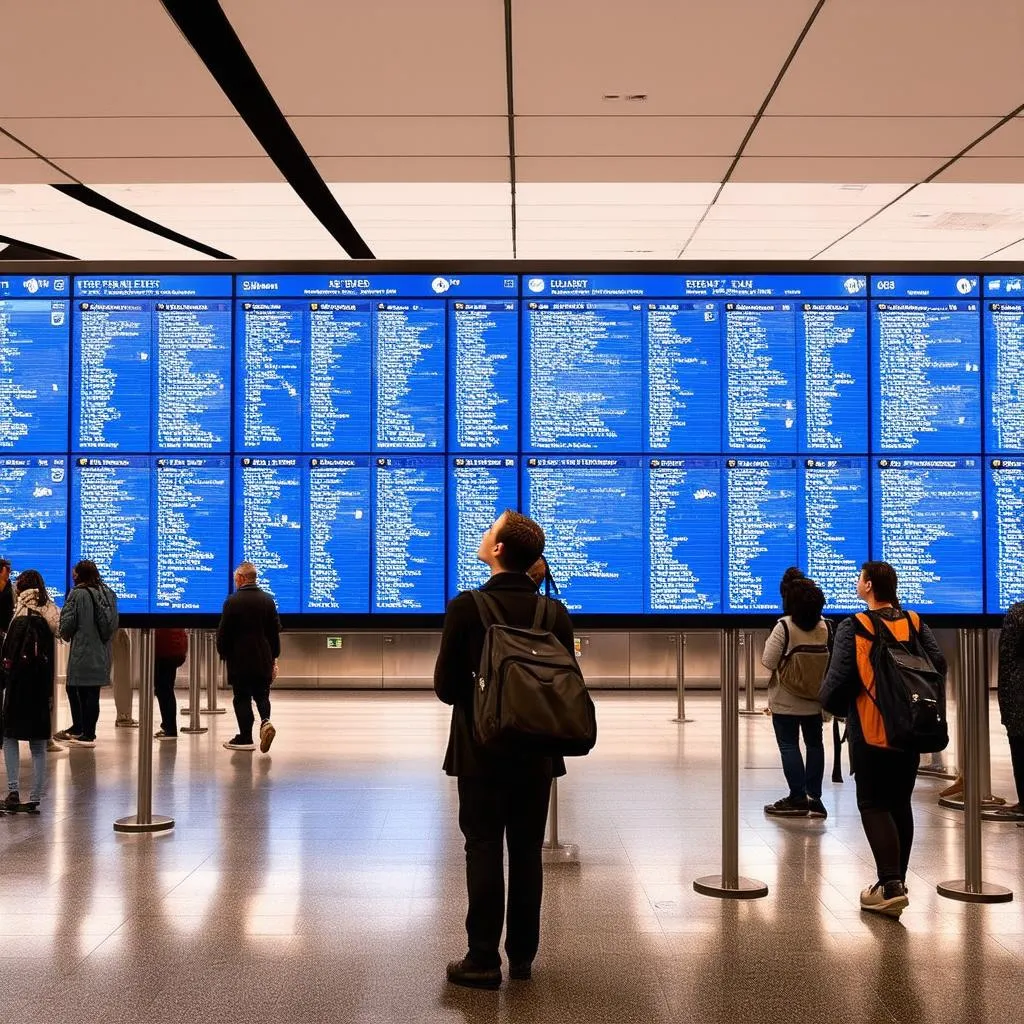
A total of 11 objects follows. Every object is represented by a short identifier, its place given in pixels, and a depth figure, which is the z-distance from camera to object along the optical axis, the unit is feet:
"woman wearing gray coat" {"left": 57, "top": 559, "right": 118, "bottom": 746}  32.30
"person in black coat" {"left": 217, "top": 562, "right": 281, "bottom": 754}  34.78
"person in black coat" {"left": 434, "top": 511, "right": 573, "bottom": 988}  14.97
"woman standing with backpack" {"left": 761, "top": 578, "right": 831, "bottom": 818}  26.94
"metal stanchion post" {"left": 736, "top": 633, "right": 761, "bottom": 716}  45.64
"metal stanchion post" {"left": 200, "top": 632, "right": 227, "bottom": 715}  44.01
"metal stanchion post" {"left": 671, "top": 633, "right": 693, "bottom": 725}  43.68
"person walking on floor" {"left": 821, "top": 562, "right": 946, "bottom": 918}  18.54
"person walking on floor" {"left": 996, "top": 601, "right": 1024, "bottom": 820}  24.14
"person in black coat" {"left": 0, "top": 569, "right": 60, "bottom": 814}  25.80
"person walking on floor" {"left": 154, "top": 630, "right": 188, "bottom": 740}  37.81
